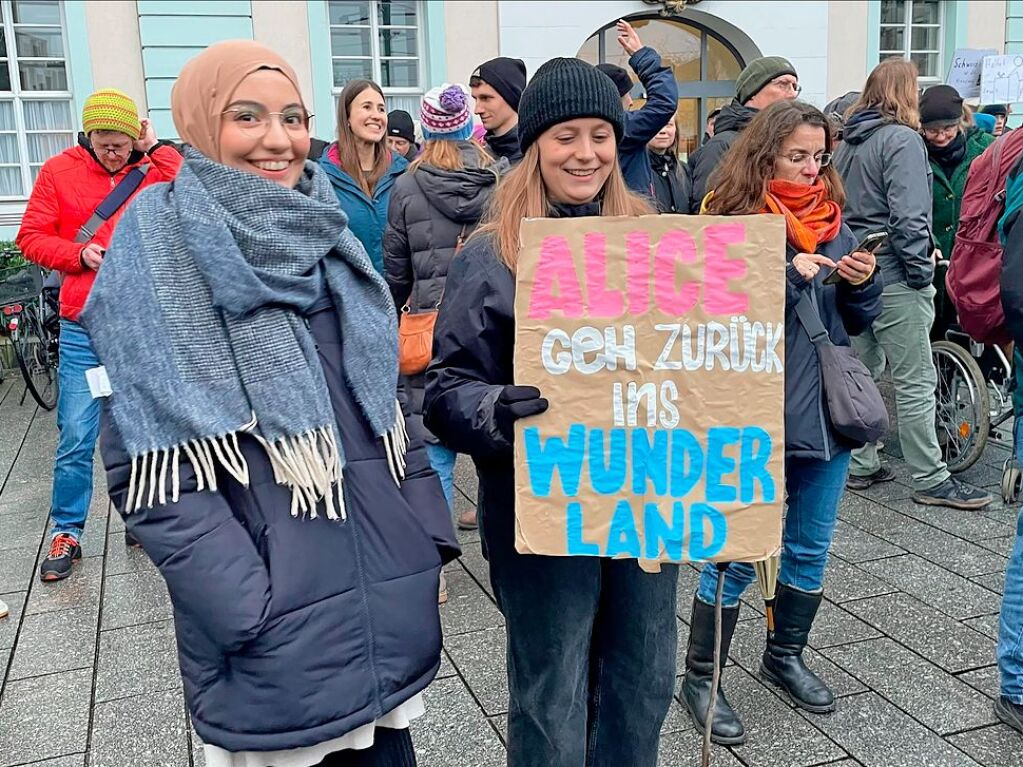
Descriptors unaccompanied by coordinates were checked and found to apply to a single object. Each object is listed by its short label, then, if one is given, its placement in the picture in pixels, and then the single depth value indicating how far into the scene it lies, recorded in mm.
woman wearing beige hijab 1779
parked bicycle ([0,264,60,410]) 8359
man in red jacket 4367
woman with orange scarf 2922
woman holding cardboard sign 2215
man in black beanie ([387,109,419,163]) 6930
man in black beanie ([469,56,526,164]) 4203
